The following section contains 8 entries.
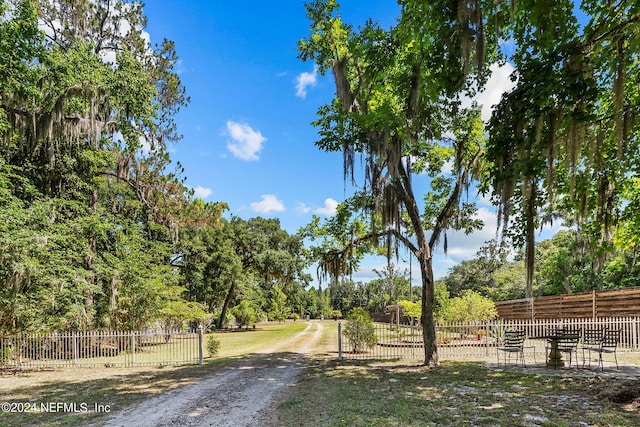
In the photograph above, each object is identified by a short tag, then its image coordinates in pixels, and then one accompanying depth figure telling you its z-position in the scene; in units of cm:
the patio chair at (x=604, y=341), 851
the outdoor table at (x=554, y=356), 907
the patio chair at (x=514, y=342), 887
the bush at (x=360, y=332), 1311
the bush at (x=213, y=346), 1355
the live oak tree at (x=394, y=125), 858
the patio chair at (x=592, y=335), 890
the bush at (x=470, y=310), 1586
